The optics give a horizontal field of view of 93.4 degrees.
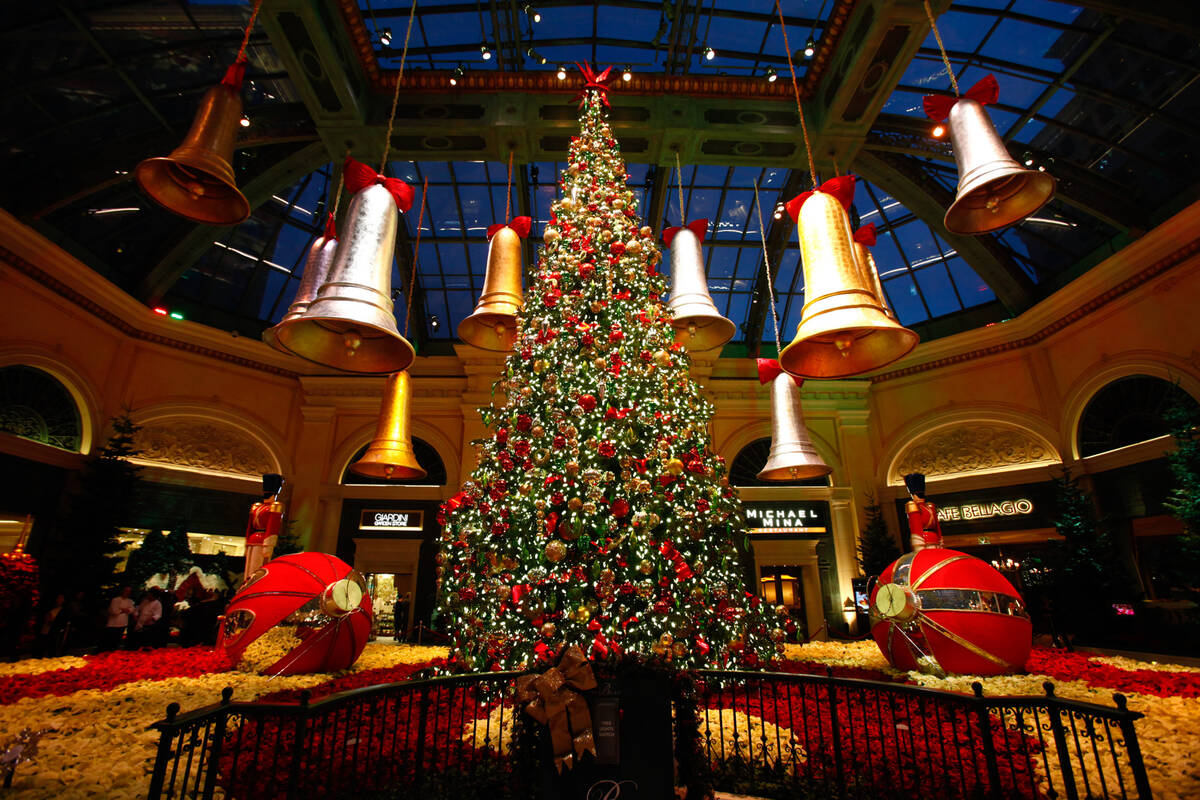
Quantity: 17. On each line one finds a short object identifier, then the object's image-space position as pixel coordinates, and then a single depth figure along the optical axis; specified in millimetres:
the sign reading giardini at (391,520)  15836
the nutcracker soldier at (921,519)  8656
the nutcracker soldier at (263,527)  9109
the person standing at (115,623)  9852
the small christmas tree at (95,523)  11398
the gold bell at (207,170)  4020
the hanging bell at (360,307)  3750
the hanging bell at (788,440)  5988
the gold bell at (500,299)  5957
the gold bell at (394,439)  6542
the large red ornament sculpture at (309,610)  7254
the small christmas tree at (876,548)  14531
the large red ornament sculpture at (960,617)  6895
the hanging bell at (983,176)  4004
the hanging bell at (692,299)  5977
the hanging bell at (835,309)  3711
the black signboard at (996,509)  13852
